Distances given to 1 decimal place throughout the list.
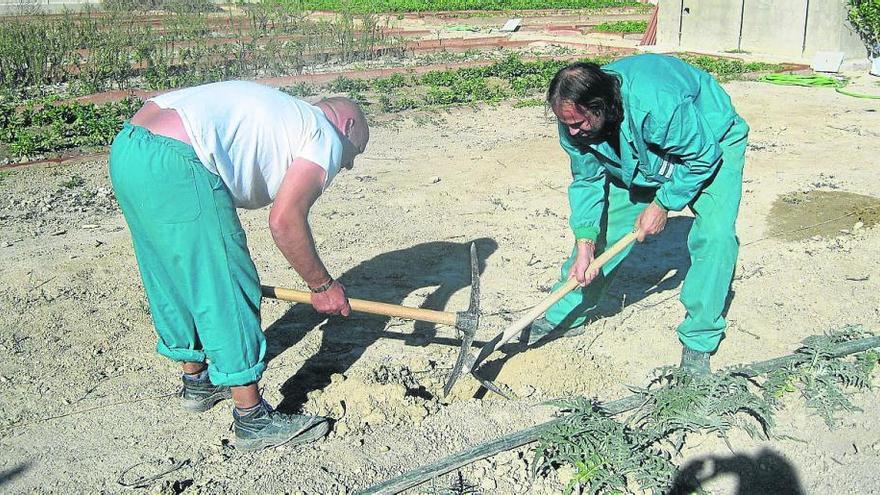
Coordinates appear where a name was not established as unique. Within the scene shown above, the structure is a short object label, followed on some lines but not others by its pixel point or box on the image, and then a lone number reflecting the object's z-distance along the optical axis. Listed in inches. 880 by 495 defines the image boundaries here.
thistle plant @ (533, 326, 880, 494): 127.5
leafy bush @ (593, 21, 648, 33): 727.1
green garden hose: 435.8
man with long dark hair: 130.0
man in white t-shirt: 117.3
